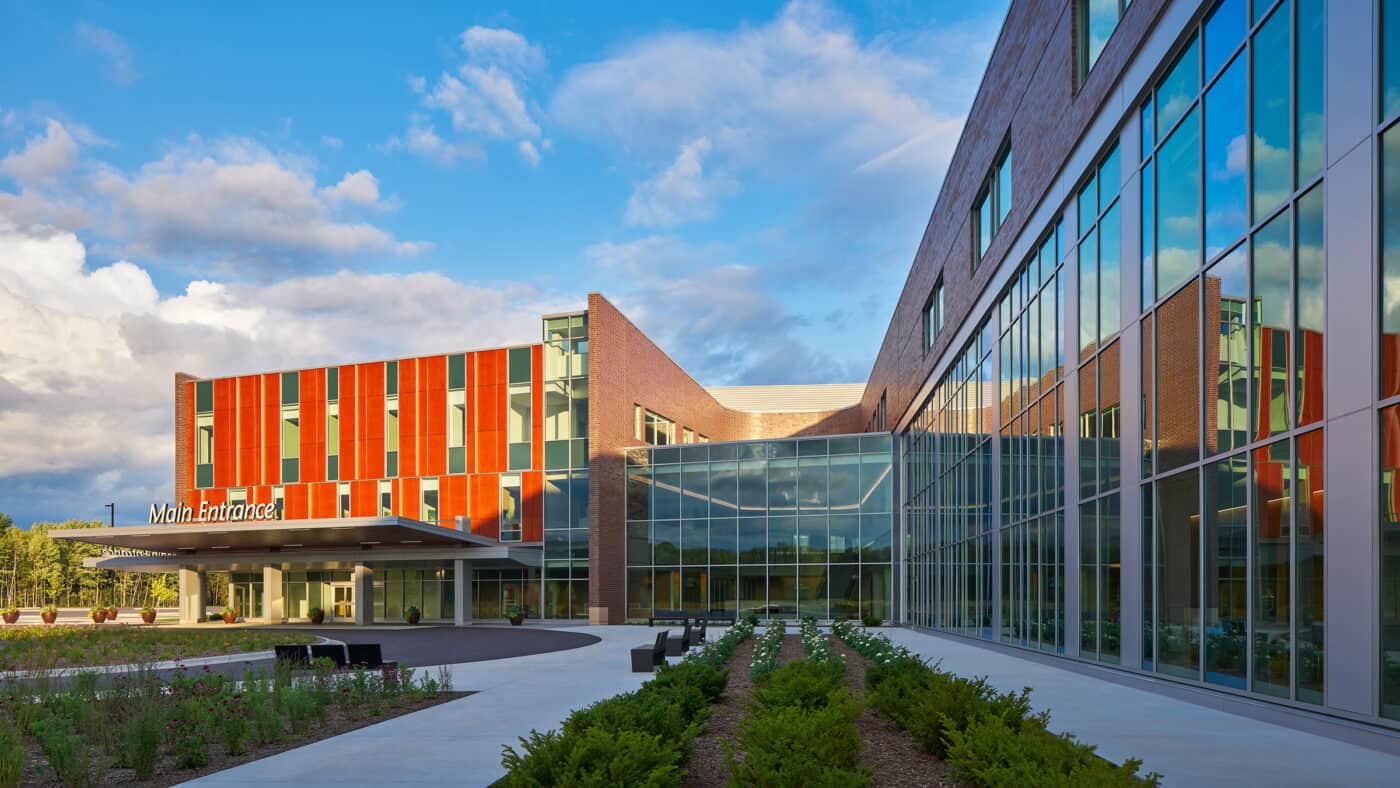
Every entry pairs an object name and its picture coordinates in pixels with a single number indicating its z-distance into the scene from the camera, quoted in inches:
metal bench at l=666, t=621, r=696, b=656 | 992.2
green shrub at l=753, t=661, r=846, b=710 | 417.7
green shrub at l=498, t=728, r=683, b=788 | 262.2
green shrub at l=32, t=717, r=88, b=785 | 358.3
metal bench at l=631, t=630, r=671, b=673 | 804.6
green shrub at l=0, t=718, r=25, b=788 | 335.3
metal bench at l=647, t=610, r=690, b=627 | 1776.9
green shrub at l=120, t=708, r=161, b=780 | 382.0
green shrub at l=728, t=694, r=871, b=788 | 260.8
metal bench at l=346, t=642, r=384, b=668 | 730.8
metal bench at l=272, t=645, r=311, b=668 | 714.8
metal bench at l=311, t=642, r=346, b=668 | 745.2
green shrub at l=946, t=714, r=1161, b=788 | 224.1
